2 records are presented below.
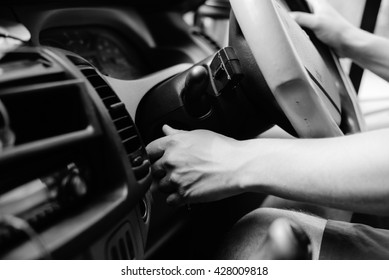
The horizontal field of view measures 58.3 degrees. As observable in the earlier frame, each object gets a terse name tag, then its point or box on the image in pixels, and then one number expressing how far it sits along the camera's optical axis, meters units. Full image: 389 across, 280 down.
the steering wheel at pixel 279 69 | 0.50
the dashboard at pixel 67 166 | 0.38
